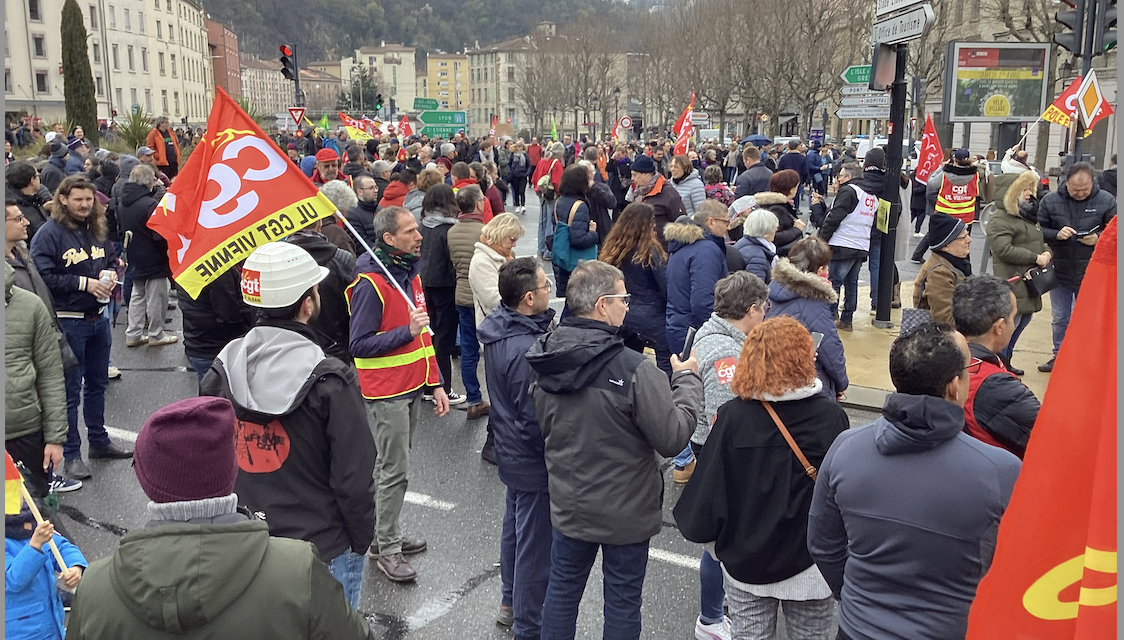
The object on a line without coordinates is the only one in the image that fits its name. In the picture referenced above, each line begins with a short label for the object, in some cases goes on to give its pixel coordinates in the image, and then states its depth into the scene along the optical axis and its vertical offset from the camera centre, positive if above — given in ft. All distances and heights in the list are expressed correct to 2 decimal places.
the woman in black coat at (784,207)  27.84 -1.51
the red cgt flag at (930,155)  41.68 +0.11
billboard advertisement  40.22 +3.43
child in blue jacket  9.95 -4.63
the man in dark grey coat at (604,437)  11.21 -3.43
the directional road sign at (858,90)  35.70 +2.55
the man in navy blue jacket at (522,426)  13.12 -3.85
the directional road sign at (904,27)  26.96 +3.94
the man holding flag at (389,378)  15.93 -3.86
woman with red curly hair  10.68 -3.64
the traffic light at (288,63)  68.03 +6.73
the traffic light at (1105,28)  31.04 +4.36
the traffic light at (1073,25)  32.19 +4.66
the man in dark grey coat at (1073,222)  25.76 -1.77
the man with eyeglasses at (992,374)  10.68 -2.59
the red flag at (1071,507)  5.04 -1.97
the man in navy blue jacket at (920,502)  8.41 -3.15
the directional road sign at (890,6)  28.34 +4.78
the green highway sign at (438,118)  109.31 +4.25
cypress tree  107.65 +8.33
